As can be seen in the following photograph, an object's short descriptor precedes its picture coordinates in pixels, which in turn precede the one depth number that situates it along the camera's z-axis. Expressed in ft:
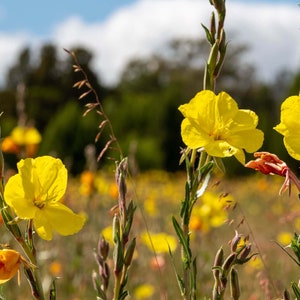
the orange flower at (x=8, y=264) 4.48
